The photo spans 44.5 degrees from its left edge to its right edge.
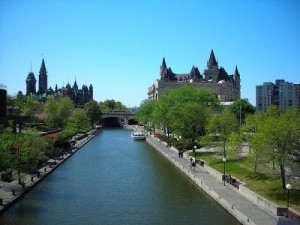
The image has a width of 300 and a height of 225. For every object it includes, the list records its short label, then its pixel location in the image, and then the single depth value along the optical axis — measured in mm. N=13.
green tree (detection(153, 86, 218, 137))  66250
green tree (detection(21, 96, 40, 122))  101312
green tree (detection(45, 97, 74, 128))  102375
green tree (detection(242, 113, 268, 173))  30078
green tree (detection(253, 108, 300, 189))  28969
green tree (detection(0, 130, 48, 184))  33072
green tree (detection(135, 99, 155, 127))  118231
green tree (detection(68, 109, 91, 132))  117312
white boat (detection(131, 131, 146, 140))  97875
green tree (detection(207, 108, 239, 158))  49312
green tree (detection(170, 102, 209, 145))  62250
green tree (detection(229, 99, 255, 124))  97369
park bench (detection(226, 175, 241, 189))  34762
